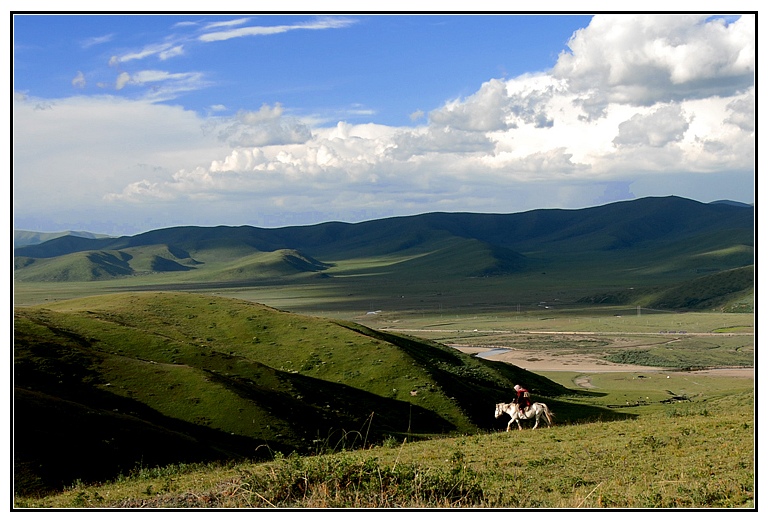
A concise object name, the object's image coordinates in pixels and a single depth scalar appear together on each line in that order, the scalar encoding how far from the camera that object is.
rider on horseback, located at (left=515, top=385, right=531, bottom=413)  29.67
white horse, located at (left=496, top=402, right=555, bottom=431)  29.33
